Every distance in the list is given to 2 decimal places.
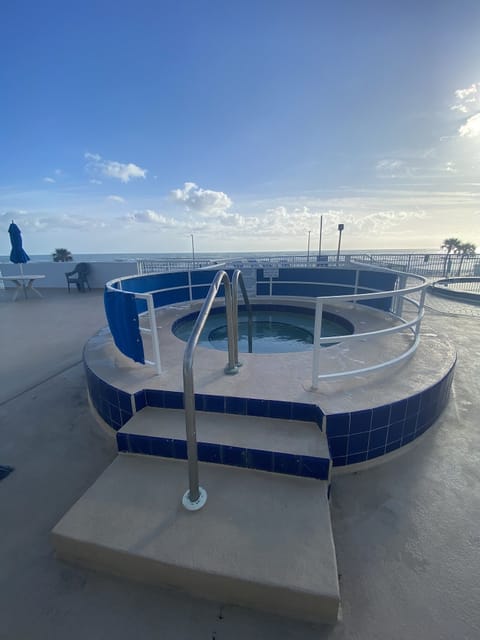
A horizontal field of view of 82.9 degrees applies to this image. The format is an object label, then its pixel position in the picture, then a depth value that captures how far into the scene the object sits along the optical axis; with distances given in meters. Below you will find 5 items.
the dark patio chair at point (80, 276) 10.69
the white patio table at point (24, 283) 9.65
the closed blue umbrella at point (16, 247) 8.96
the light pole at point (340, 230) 12.16
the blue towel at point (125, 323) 2.73
